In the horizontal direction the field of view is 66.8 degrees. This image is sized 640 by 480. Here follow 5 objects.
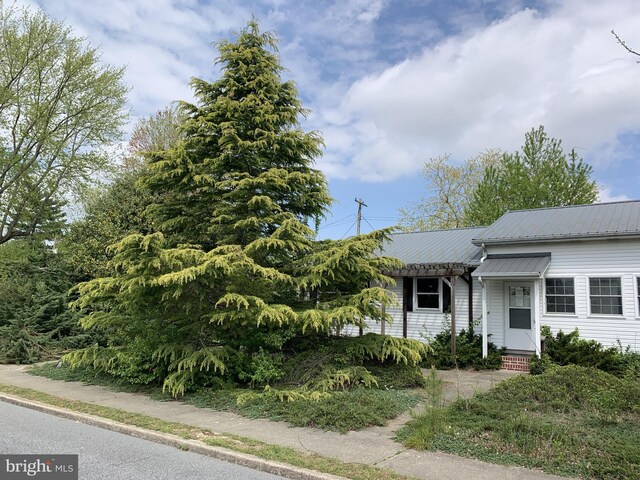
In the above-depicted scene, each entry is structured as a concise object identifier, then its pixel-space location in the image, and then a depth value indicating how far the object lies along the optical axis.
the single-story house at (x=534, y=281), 13.56
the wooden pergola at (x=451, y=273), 15.17
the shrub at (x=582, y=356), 12.66
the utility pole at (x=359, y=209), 37.06
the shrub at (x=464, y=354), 14.61
